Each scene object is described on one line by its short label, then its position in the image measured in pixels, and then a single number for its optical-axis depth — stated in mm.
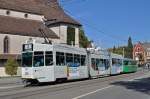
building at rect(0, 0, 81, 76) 43386
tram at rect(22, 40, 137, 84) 19175
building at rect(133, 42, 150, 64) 104353
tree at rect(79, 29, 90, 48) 63907
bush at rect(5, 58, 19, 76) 38898
